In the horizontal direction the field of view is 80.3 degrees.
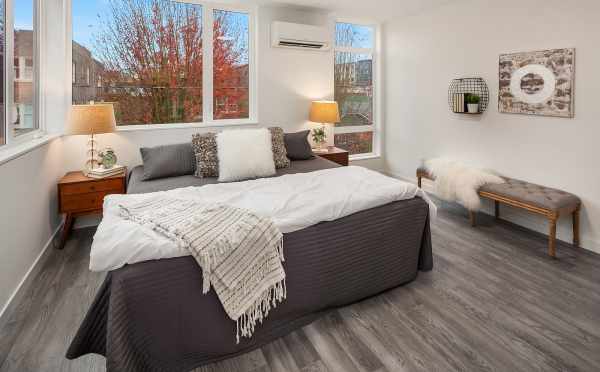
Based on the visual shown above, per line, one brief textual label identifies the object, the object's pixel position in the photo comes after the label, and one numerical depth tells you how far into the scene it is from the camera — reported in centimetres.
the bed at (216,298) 151
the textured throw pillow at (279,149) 344
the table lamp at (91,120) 308
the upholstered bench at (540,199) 286
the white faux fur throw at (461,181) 346
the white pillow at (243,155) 304
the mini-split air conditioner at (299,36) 425
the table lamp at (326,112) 444
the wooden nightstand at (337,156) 438
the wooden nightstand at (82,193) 305
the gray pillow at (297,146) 378
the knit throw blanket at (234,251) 162
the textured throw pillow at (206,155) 310
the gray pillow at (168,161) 307
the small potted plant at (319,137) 459
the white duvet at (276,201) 154
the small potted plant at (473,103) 387
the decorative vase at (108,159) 335
